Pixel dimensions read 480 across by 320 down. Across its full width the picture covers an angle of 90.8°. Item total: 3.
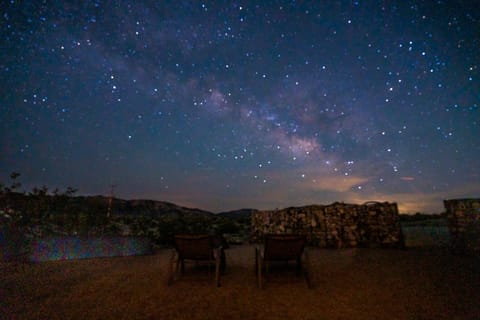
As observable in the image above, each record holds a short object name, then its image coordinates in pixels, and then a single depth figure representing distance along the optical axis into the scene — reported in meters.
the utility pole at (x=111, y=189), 17.76
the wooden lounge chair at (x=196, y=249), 4.09
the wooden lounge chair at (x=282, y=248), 4.02
